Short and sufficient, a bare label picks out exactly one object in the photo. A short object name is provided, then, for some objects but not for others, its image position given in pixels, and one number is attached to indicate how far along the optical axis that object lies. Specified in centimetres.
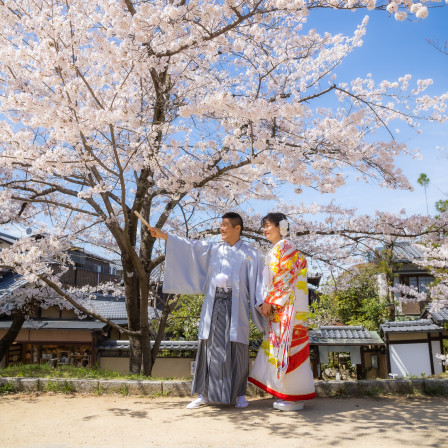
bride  374
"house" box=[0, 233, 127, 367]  1448
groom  386
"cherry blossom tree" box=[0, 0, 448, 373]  467
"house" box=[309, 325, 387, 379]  1335
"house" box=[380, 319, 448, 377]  1442
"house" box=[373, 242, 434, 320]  1856
